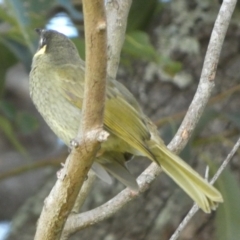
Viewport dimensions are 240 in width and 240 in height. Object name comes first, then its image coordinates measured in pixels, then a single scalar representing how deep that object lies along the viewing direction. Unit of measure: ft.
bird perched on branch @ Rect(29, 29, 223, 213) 14.73
